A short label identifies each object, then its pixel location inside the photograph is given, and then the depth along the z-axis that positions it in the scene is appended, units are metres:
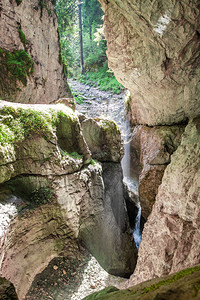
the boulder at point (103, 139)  8.55
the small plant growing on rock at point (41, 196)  5.08
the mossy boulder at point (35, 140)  4.64
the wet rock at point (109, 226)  6.74
